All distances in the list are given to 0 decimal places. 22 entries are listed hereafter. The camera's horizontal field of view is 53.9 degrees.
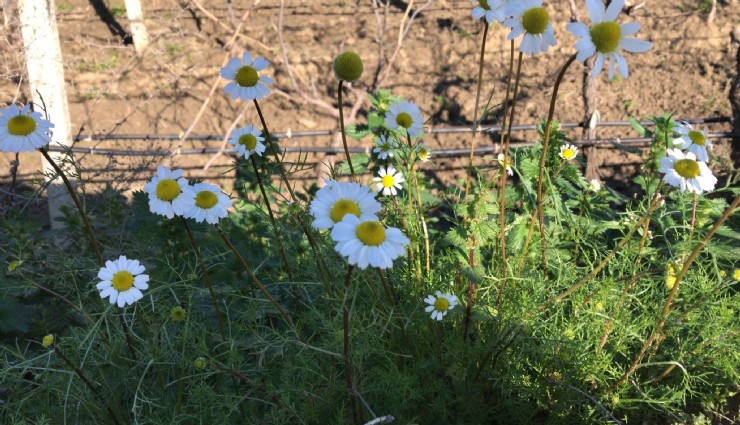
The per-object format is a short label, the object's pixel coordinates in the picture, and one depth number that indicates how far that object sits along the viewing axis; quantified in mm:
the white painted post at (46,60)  911
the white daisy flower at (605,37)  360
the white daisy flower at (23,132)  392
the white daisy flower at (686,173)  406
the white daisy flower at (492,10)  421
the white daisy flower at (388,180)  567
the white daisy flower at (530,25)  398
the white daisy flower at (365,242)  303
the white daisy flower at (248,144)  477
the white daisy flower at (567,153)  600
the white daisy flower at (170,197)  387
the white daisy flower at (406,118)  524
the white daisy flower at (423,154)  561
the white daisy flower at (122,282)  392
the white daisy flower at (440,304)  470
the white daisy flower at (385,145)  584
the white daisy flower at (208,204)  389
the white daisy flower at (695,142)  438
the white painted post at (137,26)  1442
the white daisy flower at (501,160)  512
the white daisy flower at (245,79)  447
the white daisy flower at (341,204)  329
